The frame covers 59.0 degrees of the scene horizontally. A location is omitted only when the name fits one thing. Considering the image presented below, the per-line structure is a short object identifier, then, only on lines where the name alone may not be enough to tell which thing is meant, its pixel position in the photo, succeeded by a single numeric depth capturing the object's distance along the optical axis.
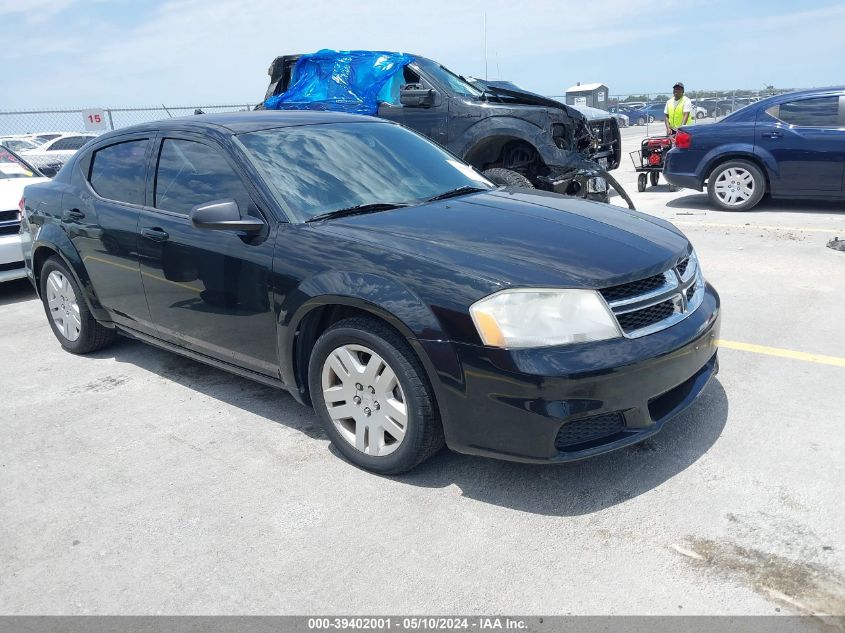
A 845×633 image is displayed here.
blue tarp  9.56
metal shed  32.25
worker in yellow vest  13.74
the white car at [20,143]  21.38
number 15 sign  18.77
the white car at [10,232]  6.91
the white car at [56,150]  18.62
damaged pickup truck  8.11
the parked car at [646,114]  39.09
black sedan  2.90
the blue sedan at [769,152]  9.04
